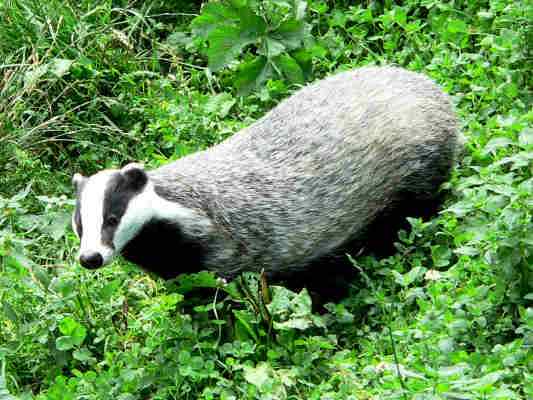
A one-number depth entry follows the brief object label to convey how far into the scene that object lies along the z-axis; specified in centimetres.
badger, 925
